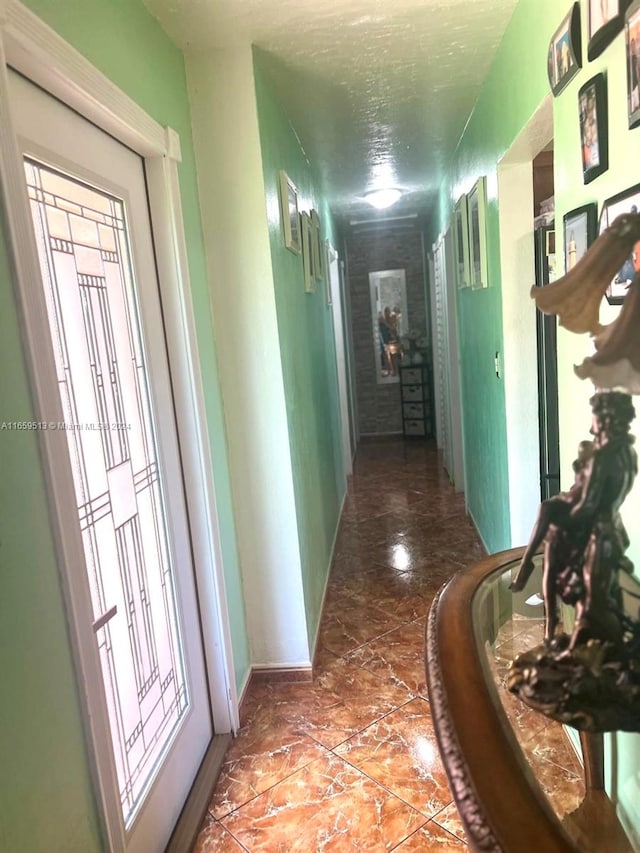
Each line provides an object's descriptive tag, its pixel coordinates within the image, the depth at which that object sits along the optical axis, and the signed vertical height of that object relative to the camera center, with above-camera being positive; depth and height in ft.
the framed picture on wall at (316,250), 11.48 +1.44
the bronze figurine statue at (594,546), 2.50 -1.05
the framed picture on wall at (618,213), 3.75 +0.53
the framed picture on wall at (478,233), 9.00 +1.17
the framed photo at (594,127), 4.18 +1.21
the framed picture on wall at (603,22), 3.76 +1.74
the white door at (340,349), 17.16 -0.84
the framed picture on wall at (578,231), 4.61 +0.54
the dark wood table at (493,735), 2.31 -1.93
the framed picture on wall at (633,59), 3.53 +1.38
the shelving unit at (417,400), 22.57 -3.20
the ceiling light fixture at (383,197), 15.03 +3.00
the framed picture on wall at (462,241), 10.79 +1.29
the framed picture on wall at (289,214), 8.14 +1.56
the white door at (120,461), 4.40 -1.05
